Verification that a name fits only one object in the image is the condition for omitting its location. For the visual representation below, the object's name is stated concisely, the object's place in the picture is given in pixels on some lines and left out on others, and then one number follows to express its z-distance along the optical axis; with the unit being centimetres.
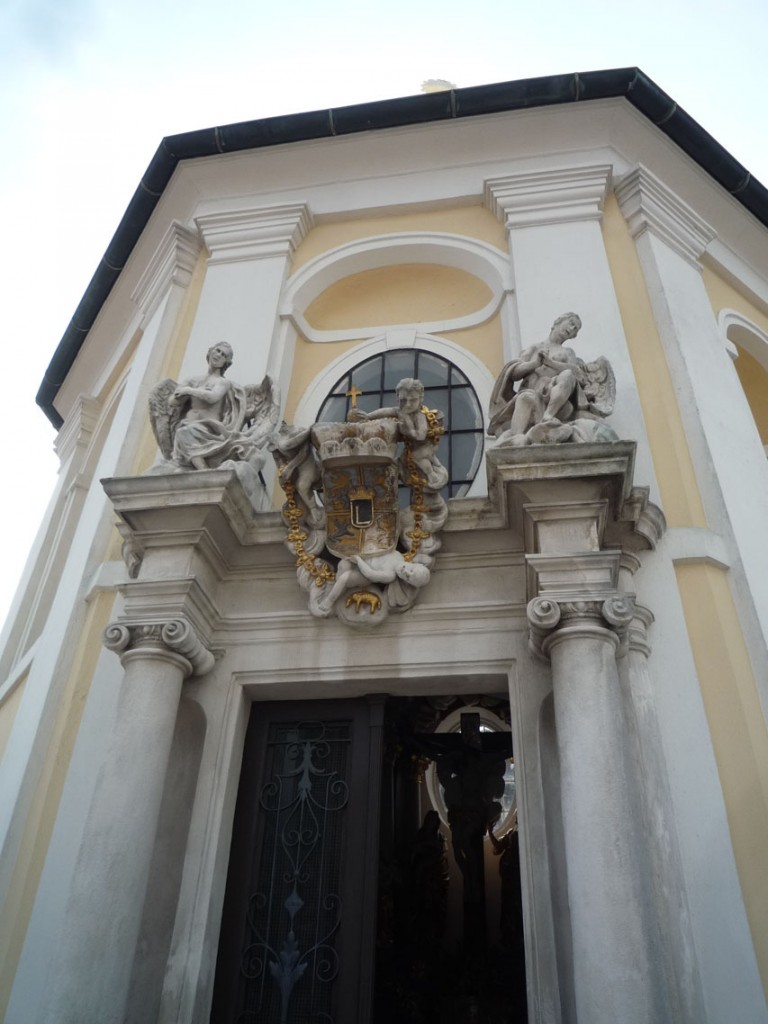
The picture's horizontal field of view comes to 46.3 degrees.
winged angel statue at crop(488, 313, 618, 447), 525
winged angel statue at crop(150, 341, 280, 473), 563
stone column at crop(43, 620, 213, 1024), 404
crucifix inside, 665
